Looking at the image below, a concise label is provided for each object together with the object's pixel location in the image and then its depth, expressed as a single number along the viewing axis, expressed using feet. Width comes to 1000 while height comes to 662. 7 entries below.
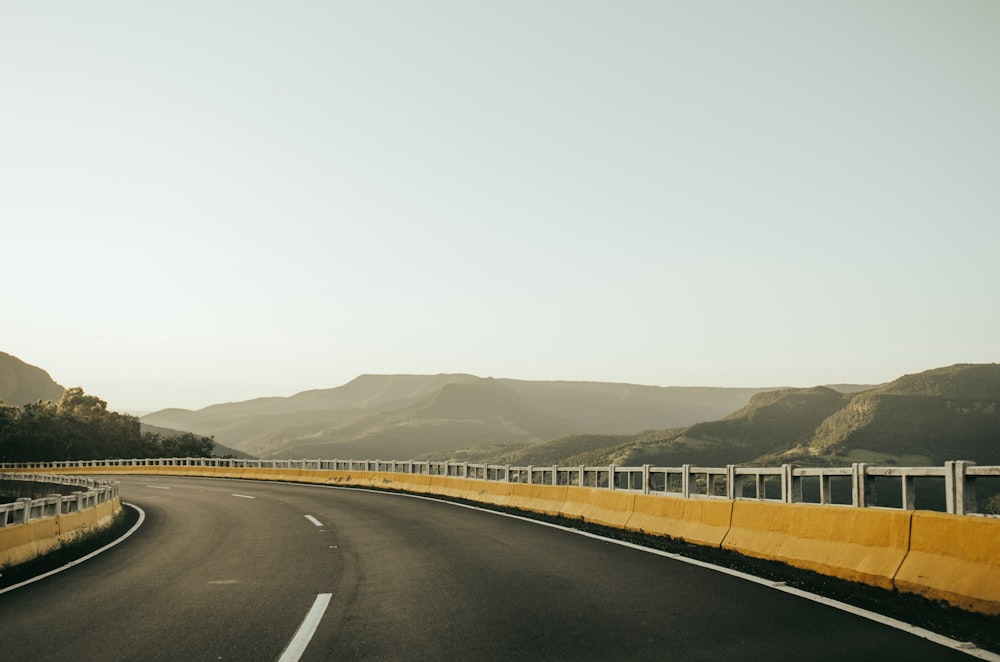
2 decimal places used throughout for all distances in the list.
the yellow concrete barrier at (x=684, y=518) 37.11
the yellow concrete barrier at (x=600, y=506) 47.26
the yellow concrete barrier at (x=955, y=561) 21.93
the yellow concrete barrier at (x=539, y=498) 58.13
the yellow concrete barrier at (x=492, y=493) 68.74
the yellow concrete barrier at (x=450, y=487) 79.77
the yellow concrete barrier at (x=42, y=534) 37.99
